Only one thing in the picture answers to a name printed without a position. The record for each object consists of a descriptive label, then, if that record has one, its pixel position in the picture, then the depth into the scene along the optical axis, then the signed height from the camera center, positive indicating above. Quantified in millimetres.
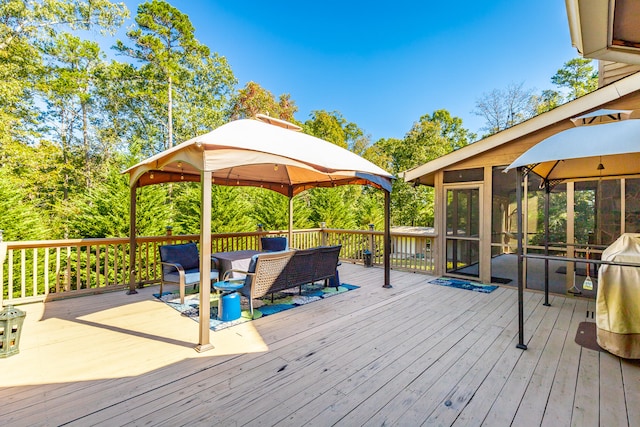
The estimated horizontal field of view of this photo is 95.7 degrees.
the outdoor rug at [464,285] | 5484 -1374
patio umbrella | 2584 +729
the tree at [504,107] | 17922 +7069
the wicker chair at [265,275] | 4035 -875
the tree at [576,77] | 19078 +9494
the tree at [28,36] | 10930 +7203
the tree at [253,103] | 19094 +7456
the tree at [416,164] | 15969 +2944
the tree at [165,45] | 15172 +9270
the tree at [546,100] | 18078 +7452
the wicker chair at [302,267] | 4508 -837
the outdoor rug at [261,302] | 4000 -1410
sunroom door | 6094 -312
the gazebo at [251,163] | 3076 +765
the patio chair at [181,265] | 4547 -877
